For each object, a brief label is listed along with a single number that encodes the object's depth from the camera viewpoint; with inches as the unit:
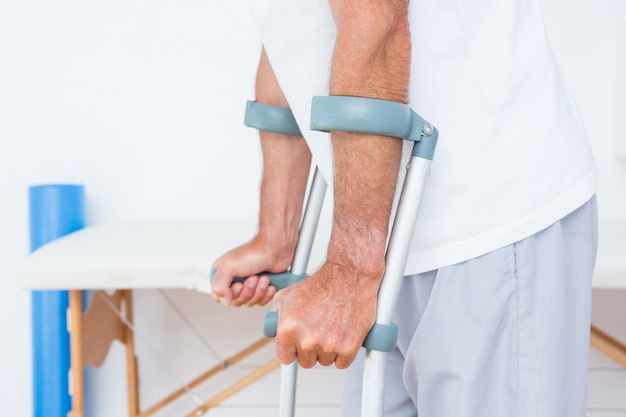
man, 31.8
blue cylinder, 85.6
